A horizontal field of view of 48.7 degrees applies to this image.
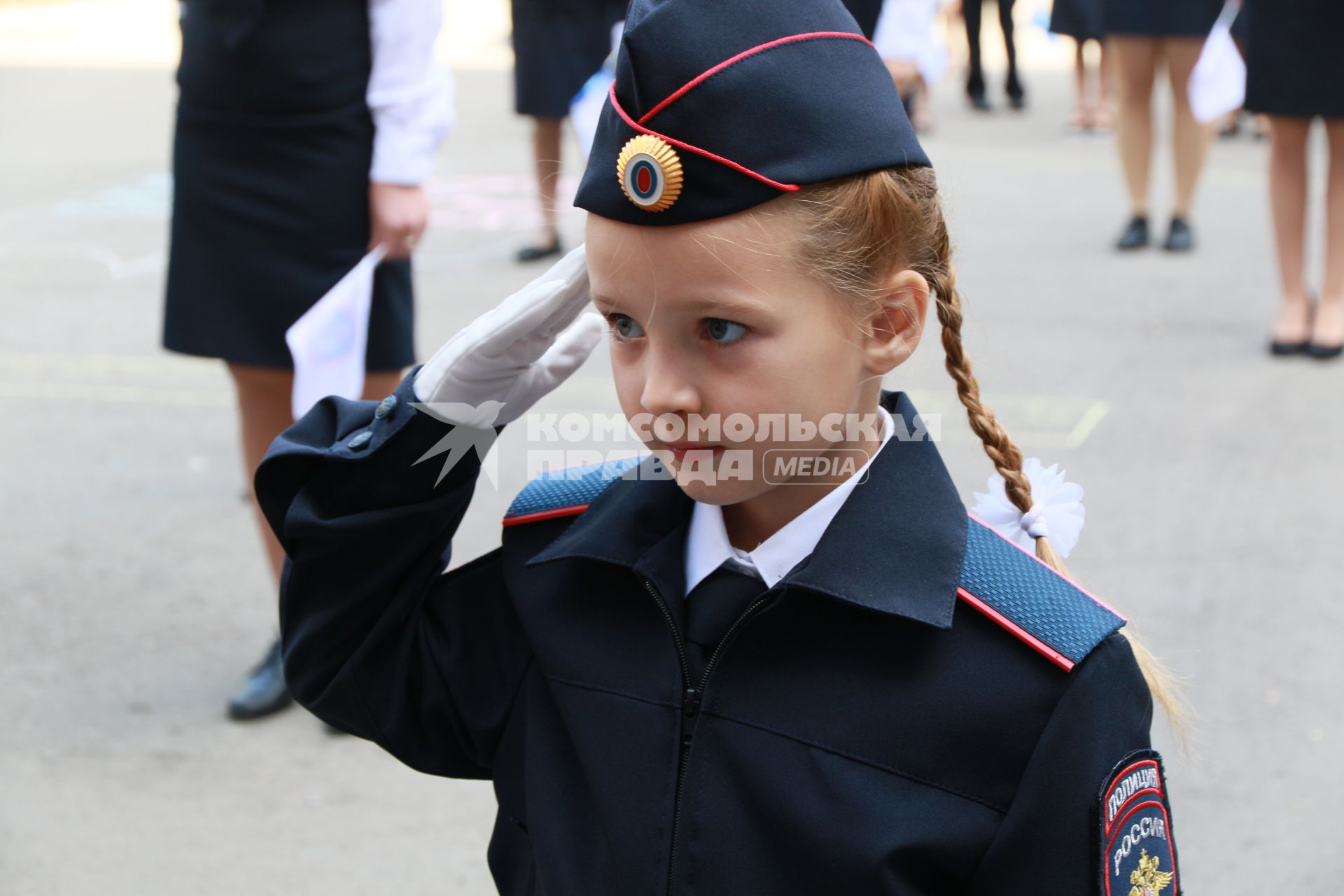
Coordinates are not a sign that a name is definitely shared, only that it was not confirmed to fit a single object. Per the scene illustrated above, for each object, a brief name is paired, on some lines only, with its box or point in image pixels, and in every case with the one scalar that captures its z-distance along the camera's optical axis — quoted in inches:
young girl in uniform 51.5
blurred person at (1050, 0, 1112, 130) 372.8
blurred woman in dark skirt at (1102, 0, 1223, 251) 231.9
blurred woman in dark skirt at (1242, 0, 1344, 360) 185.3
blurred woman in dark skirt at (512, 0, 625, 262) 253.3
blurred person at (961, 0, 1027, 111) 404.2
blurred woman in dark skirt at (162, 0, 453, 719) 113.6
